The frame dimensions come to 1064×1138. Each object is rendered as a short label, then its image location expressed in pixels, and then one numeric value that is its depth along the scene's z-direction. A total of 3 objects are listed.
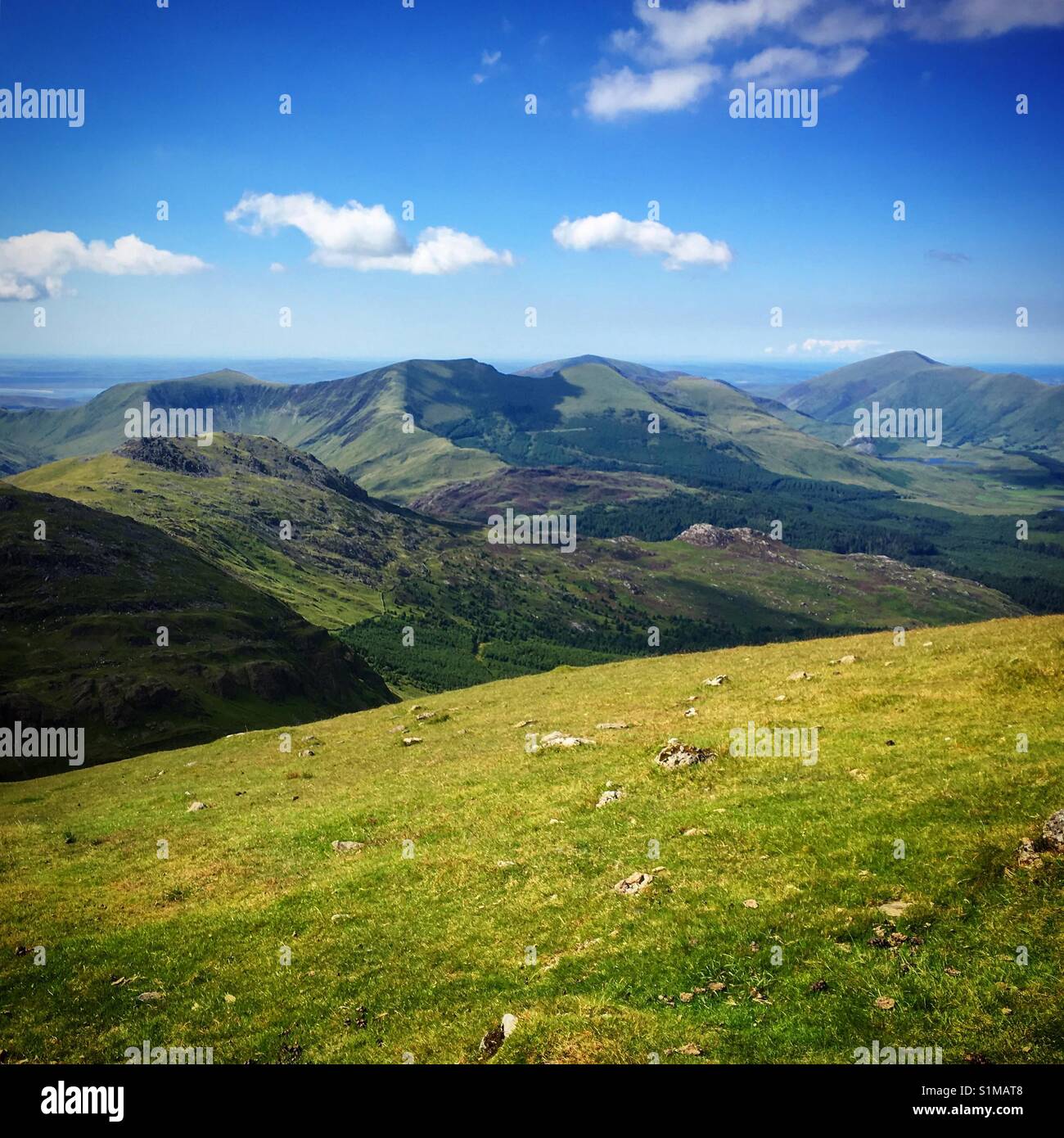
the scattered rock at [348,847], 27.78
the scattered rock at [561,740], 36.44
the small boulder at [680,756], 29.06
